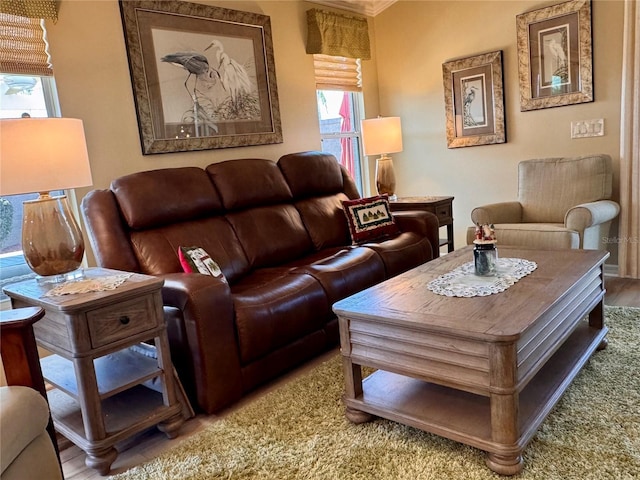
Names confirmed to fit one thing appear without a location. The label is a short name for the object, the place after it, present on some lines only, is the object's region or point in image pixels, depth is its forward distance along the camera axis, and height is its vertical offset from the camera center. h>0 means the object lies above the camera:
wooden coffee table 1.52 -0.72
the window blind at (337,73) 4.18 +0.72
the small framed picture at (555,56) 3.50 +0.58
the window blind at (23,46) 2.40 +0.68
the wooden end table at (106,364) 1.75 -0.75
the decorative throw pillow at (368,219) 3.38 -0.47
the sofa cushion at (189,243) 2.51 -0.41
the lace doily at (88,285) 1.85 -0.42
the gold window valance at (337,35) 3.99 +1.01
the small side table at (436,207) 3.74 -0.46
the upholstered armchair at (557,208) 3.09 -0.51
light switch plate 3.56 +0.02
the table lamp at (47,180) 1.82 +0.01
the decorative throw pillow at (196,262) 2.34 -0.45
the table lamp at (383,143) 4.02 +0.06
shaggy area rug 1.58 -1.05
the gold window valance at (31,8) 2.37 +0.86
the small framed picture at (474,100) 3.99 +0.35
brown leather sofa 2.09 -0.53
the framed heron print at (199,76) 2.99 +0.61
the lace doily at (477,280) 1.89 -0.57
